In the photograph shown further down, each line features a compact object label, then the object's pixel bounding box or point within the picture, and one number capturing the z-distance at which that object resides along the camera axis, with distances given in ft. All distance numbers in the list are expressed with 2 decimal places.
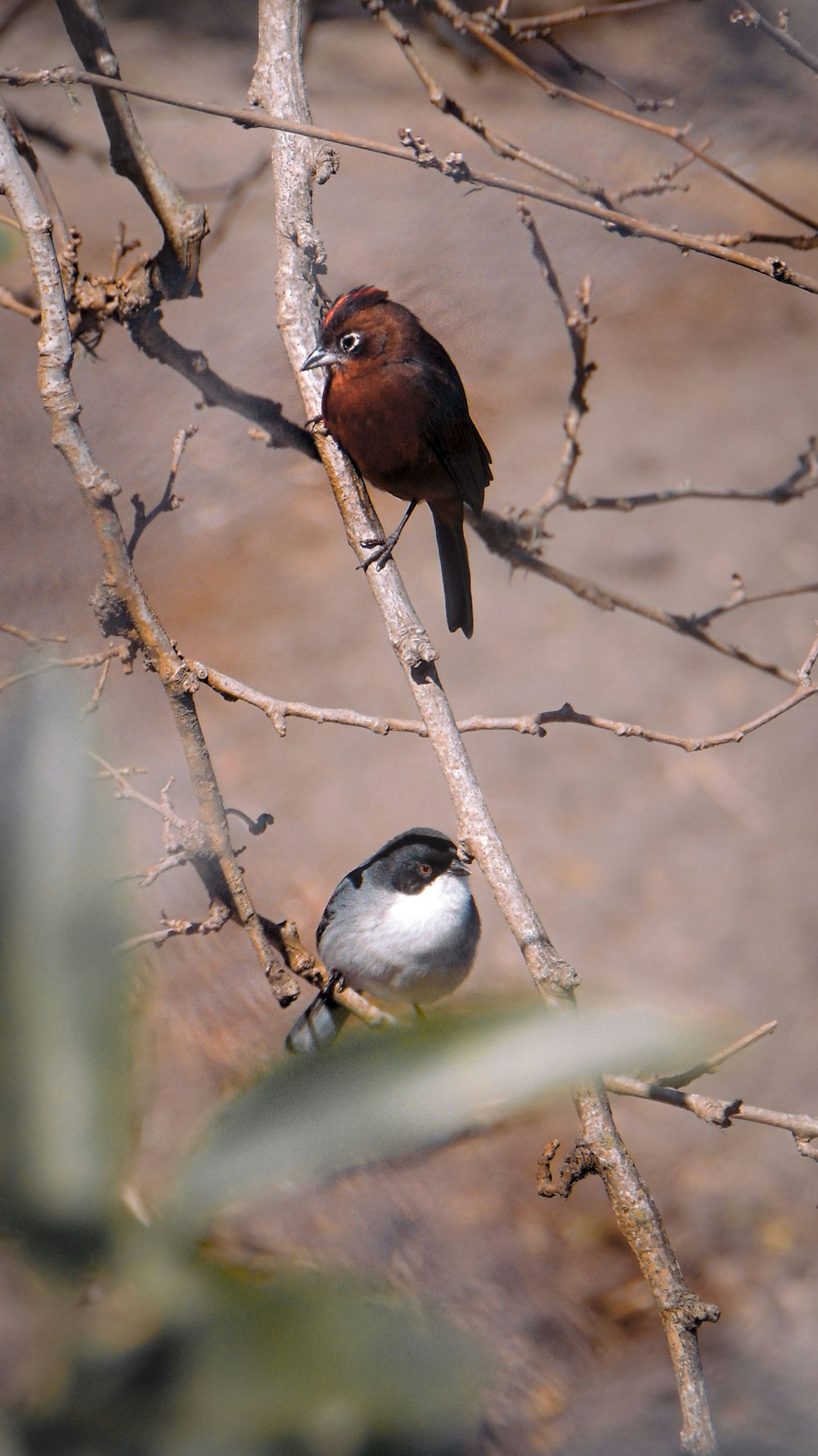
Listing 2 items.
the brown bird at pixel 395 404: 28.92
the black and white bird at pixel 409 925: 29.30
